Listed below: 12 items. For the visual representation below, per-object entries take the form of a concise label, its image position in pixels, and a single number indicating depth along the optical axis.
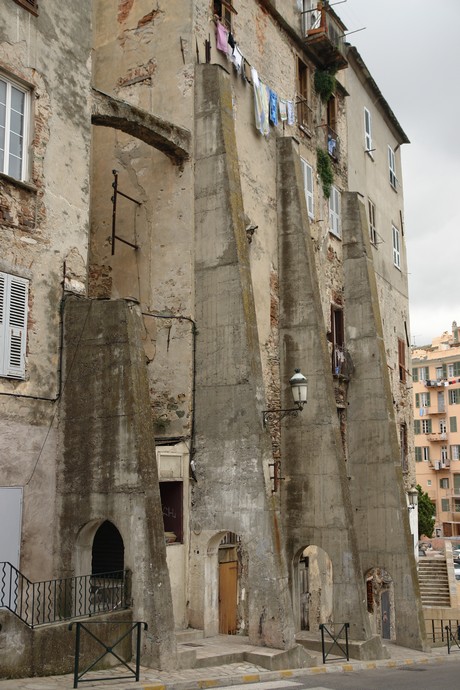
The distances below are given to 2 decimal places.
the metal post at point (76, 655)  9.96
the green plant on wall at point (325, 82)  23.27
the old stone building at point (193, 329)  12.22
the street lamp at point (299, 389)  15.62
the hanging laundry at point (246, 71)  18.86
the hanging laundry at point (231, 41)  18.09
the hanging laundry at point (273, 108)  19.84
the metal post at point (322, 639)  15.12
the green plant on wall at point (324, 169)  22.67
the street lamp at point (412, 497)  27.23
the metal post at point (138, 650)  10.62
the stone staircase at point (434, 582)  27.83
